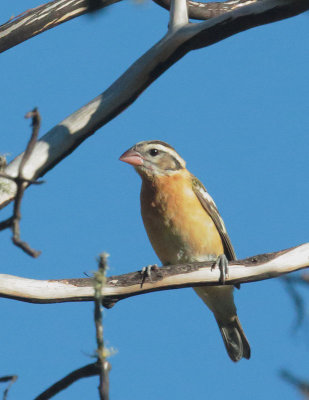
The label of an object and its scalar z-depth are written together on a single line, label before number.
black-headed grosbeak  14.27
